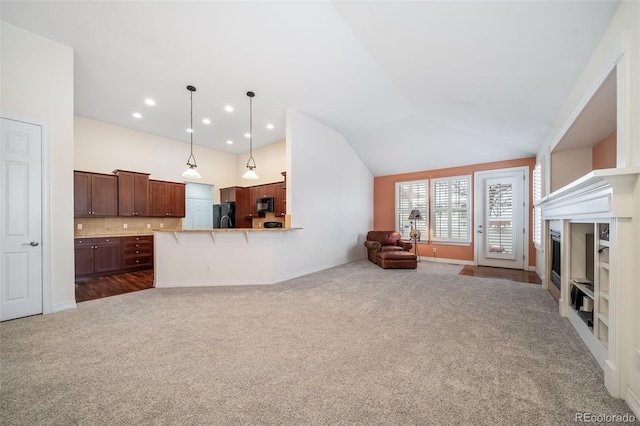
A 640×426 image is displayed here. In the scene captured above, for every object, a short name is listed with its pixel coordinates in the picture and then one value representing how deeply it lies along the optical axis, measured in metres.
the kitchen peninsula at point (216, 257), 4.40
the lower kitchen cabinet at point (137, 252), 5.67
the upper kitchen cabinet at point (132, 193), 5.74
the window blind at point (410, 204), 7.36
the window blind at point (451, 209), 6.67
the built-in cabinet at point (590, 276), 2.06
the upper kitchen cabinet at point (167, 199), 6.29
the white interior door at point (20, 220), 2.88
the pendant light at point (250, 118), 4.47
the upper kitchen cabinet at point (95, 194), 5.18
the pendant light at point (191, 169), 4.21
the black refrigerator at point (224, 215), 7.63
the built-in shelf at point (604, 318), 1.96
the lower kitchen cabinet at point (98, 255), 5.05
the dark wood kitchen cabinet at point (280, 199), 6.71
